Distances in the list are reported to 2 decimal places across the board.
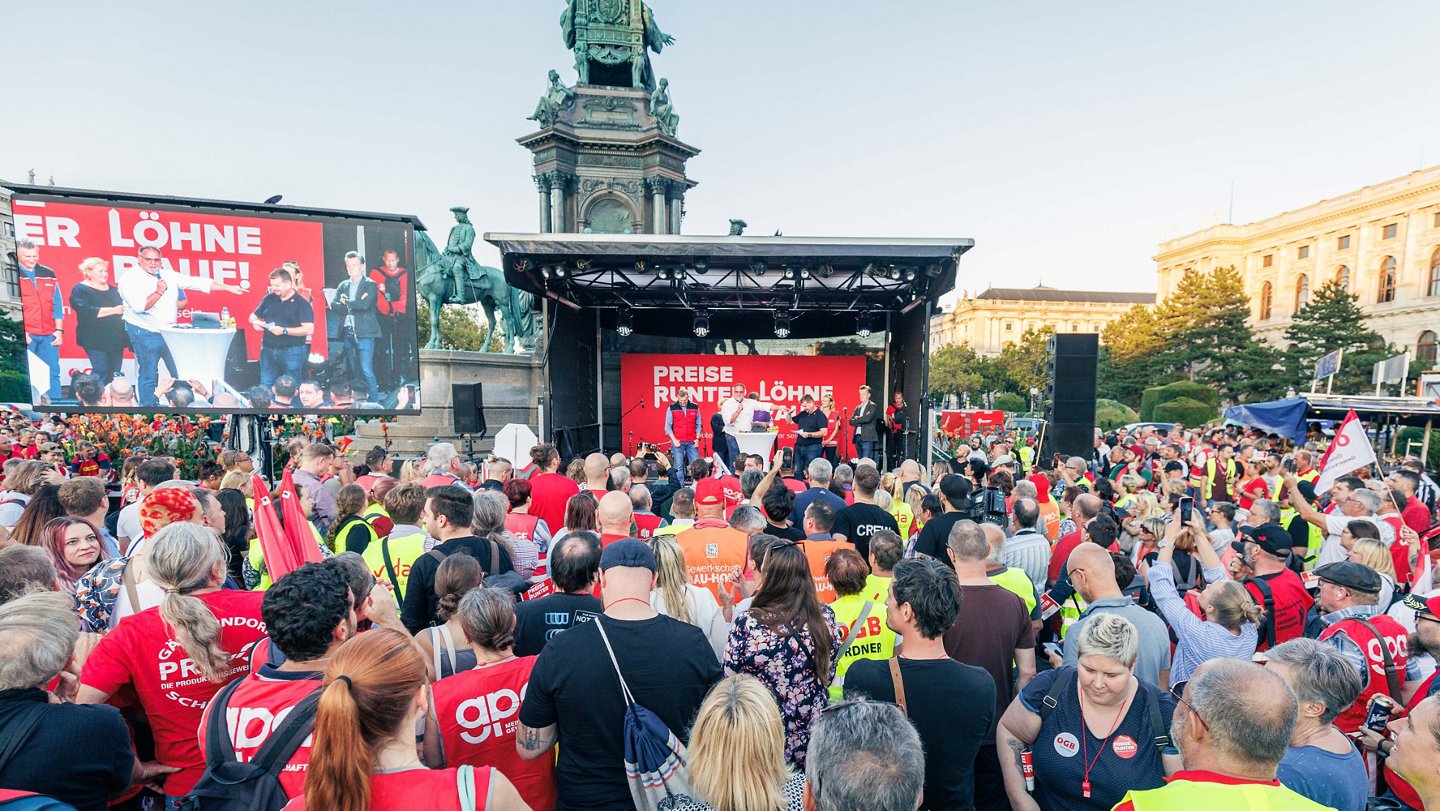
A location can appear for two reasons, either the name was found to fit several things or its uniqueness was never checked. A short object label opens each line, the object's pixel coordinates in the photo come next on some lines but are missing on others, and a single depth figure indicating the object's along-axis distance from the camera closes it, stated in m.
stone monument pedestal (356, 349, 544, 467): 14.77
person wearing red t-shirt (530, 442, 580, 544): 5.58
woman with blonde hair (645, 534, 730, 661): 2.84
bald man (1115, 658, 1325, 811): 1.55
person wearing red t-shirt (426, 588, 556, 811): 2.26
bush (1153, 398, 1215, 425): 33.12
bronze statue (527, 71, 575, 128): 19.22
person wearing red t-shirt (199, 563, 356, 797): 1.86
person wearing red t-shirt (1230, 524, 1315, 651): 3.54
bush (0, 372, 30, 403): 30.80
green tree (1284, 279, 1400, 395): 36.72
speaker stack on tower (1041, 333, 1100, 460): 10.71
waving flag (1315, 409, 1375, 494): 6.38
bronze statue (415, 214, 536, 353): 17.30
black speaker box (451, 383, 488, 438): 12.34
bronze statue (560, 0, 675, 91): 20.67
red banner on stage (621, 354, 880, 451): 15.32
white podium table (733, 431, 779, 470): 13.23
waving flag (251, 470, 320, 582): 3.13
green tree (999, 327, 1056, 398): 52.56
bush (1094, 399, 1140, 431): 33.50
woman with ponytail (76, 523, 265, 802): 2.28
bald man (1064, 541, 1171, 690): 2.90
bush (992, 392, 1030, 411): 48.56
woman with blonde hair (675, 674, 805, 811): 1.65
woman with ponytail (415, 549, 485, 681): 2.59
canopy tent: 15.55
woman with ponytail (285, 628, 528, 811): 1.43
